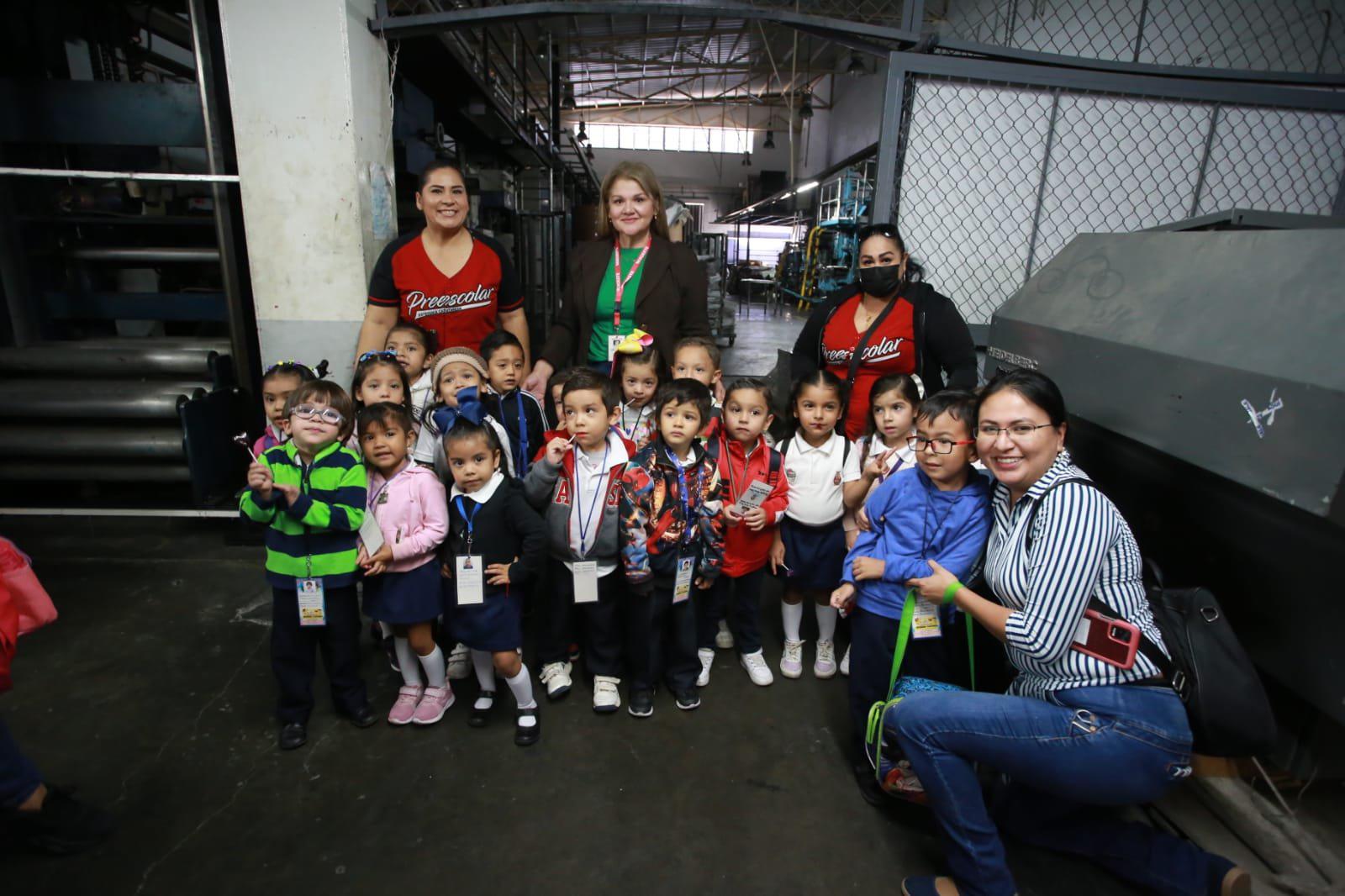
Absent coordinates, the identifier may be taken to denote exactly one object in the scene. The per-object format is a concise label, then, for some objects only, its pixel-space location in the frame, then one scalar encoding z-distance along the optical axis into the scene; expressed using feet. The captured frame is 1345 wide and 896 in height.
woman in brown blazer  9.04
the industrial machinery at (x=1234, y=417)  4.86
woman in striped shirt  5.02
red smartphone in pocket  4.94
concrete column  10.84
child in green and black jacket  6.79
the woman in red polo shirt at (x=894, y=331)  8.75
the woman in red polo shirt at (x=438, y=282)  9.46
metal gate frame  10.91
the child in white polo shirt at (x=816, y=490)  8.23
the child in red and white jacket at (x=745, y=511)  7.92
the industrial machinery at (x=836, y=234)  40.11
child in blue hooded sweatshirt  6.48
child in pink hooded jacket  7.24
